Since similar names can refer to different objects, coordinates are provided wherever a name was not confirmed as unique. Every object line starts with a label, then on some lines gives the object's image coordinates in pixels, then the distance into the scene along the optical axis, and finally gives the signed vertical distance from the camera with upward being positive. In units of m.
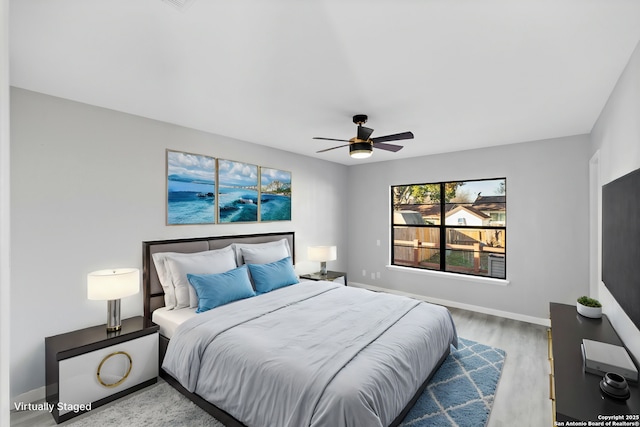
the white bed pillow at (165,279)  3.05 -0.65
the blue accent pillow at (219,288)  2.89 -0.73
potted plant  2.57 -0.79
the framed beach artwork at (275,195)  4.33 +0.32
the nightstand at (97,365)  2.23 -1.21
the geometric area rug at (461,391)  2.25 -1.50
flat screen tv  1.53 -0.15
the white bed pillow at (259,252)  3.70 -0.47
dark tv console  1.43 -0.93
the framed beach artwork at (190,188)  3.33 +0.32
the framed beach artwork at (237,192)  3.81 +0.32
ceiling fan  2.88 +0.74
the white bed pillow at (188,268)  3.03 -0.56
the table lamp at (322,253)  4.67 -0.59
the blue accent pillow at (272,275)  3.46 -0.72
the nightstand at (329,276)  4.52 -0.94
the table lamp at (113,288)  2.46 -0.61
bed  1.75 -0.95
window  4.59 -0.17
